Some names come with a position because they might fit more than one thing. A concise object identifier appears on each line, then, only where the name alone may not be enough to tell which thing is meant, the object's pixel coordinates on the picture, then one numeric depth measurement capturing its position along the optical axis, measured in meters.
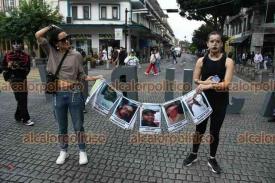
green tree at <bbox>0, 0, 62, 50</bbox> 17.38
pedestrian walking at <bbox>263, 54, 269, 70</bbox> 17.26
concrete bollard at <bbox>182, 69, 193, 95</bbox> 6.14
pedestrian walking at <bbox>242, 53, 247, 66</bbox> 23.08
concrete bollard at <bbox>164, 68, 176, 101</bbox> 6.48
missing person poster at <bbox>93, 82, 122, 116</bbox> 3.04
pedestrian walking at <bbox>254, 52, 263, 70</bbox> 16.14
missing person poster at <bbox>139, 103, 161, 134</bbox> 3.08
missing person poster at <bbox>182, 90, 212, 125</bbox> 2.84
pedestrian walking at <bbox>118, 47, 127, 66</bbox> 11.01
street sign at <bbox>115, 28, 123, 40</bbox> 16.58
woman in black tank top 2.74
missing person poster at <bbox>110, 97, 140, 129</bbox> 3.11
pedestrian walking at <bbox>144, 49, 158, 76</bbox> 13.14
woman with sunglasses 2.88
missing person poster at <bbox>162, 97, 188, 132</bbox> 3.01
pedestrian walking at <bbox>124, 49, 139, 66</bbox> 9.16
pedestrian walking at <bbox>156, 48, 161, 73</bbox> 14.41
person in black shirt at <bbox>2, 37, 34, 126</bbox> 4.36
